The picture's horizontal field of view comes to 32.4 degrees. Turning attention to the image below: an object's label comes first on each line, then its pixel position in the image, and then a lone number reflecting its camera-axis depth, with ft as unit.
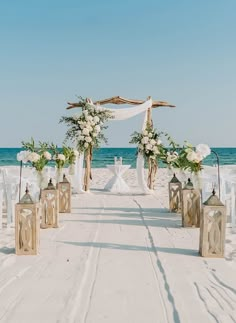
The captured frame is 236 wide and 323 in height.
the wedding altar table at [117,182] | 38.45
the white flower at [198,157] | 18.29
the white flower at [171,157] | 23.49
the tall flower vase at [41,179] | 19.66
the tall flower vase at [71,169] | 28.35
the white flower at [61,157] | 23.88
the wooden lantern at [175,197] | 23.91
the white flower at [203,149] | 18.07
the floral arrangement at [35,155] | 18.39
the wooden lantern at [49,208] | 18.66
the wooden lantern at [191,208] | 18.84
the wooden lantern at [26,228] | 13.57
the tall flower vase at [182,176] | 23.59
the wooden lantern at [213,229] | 13.34
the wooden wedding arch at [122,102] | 35.58
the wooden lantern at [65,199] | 23.94
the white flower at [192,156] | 18.24
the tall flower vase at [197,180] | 18.98
